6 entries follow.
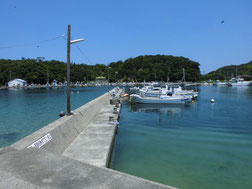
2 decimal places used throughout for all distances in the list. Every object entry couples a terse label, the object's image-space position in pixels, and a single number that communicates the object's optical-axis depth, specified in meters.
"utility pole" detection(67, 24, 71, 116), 13.12
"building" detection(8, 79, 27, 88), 118.20
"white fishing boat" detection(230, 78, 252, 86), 132.44
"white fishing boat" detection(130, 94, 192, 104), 37.81
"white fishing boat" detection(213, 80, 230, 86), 160.25
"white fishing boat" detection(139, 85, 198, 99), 40.78
